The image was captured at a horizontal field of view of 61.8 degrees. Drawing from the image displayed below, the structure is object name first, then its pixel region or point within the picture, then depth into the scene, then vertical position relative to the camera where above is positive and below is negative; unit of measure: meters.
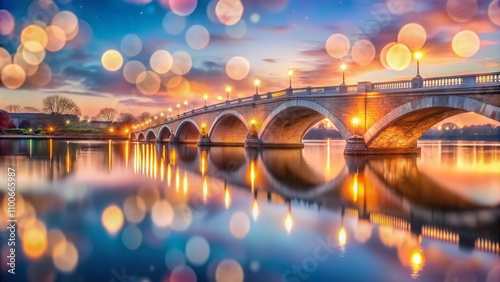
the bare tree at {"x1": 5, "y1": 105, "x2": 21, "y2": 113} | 153.02 +11.78
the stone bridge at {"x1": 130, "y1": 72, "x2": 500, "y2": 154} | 23.94 +2.29
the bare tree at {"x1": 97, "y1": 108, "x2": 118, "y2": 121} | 168.05 +10.57
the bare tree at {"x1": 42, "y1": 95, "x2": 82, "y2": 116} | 124.68 +10.74
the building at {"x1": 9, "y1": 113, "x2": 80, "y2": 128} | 117.31 +6.83
